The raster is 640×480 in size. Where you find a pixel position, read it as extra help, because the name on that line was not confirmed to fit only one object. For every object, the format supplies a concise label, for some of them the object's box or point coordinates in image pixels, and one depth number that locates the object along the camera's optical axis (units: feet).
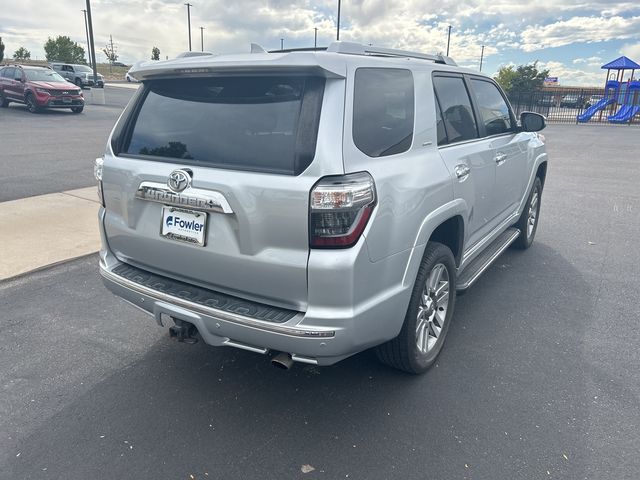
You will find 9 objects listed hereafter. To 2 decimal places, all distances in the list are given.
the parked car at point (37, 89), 66.28
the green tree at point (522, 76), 160.74
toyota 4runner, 7.82
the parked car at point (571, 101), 112.84
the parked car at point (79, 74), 121.90
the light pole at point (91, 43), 92.44
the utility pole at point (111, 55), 277.64
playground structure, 96.94
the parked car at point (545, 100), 109.31
